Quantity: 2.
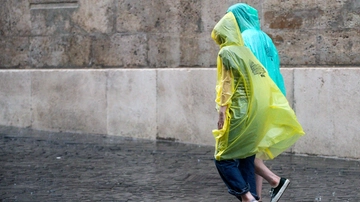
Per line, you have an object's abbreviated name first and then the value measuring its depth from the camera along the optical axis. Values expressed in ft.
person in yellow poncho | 35.50
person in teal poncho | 38.50
